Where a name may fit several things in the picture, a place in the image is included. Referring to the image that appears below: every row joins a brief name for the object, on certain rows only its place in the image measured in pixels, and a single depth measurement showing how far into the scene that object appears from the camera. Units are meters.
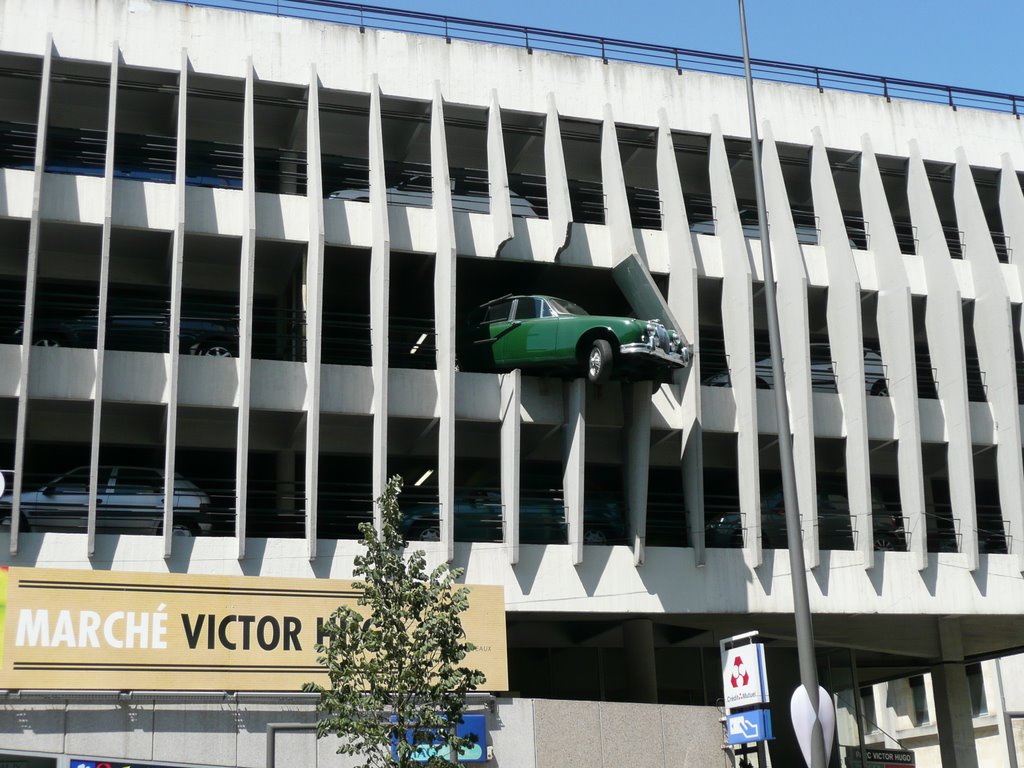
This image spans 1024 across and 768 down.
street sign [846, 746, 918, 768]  29.72
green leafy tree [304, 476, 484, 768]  16.05
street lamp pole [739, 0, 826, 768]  13.71
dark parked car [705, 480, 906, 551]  24.38
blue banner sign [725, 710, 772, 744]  18.27
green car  21.94
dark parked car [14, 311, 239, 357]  22.20
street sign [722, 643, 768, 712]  18.56
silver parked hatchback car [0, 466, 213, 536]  21.31
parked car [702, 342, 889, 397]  25.56
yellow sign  18.64
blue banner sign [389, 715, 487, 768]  19.72
